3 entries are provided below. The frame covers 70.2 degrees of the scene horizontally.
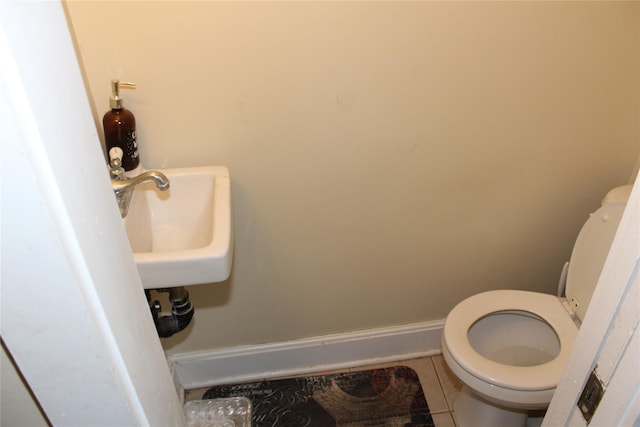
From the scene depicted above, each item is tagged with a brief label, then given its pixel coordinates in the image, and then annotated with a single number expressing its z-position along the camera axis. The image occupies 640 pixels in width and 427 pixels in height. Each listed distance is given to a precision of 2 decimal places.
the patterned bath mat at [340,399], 1.63
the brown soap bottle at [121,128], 1.10
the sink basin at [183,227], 1.01
